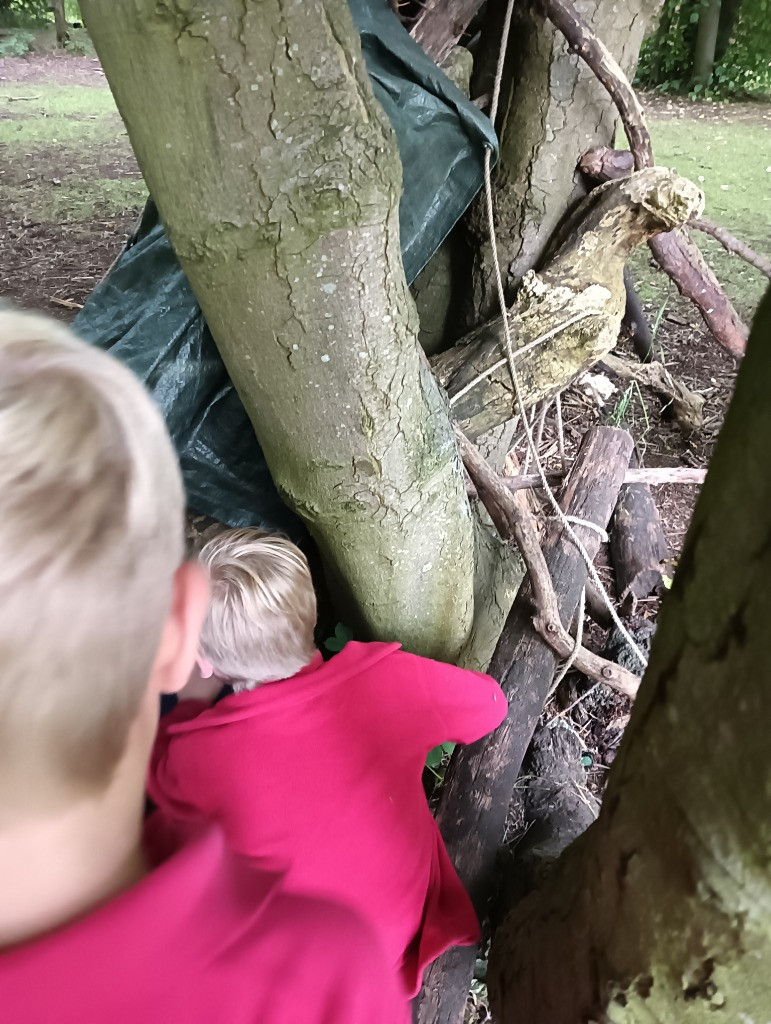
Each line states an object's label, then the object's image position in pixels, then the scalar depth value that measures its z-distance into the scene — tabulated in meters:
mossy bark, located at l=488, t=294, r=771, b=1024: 0.44
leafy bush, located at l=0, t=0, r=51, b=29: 10.77
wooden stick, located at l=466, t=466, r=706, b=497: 1.94
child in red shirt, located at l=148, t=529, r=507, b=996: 1.18
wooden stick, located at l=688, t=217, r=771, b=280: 1.58
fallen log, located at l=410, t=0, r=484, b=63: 1.56
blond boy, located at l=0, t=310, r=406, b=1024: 0.40
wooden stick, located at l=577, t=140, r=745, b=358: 1.78
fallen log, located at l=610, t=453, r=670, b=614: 2.37
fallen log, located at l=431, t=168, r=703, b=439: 1.59
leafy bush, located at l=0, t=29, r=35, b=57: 9.90
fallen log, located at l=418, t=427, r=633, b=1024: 1.31
